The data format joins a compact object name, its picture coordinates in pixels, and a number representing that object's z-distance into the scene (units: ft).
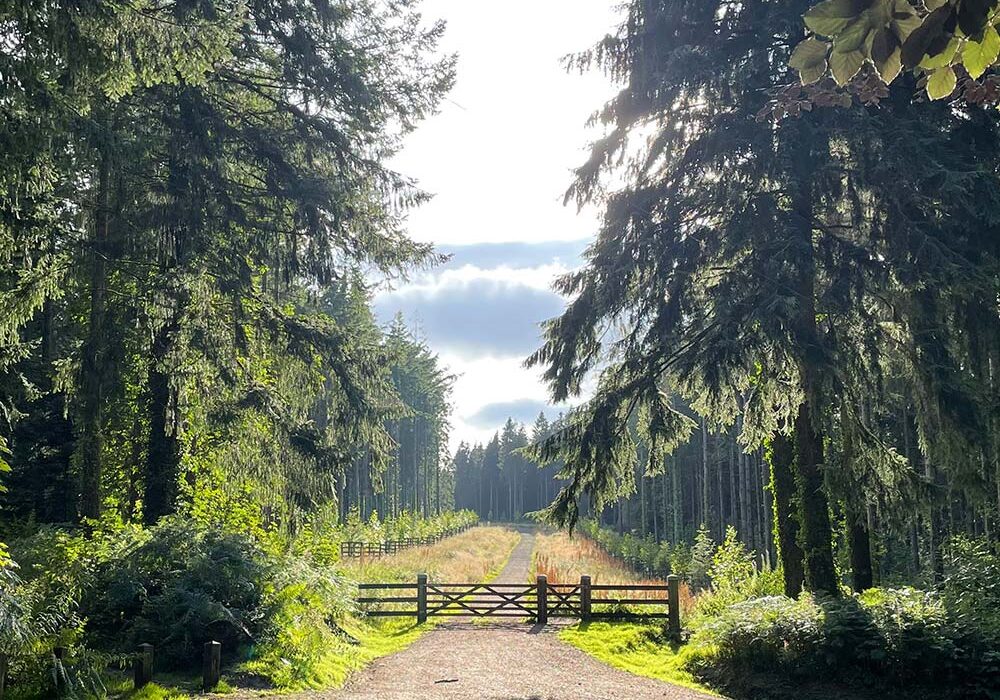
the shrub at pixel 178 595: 37.50
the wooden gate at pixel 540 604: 62.03
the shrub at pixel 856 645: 33.37
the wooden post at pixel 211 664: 34.19
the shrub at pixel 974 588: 34.68
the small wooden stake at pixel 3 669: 25.74
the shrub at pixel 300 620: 38.83
